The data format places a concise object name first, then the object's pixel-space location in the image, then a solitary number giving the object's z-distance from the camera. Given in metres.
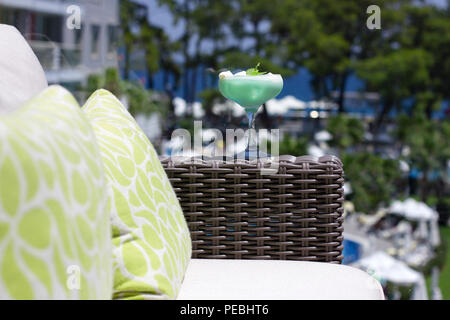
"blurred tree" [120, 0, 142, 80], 13.04
